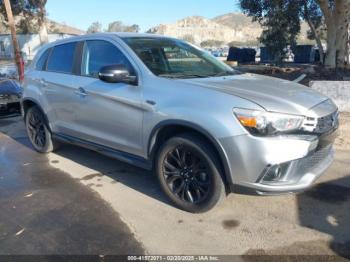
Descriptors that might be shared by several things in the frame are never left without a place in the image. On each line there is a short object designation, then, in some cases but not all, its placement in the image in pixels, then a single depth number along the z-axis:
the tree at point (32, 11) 30.61
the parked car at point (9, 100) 9.45
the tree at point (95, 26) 125.04
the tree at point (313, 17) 24.78
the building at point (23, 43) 45.34
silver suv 3.49
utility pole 15.87
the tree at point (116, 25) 144.60
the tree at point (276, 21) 21.30
